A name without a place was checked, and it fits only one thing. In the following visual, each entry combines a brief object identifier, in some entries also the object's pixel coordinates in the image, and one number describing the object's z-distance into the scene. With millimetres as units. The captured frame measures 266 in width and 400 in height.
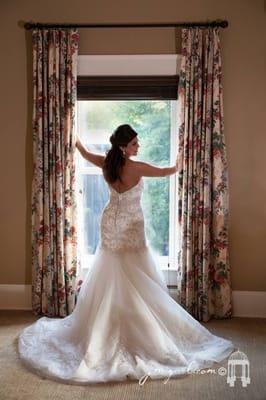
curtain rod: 3951
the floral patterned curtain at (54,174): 3967
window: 4117
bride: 3020
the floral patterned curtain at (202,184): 3893
